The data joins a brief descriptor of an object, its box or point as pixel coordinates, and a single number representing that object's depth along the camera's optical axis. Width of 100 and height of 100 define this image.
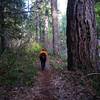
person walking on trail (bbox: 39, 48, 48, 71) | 14.42
